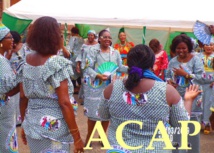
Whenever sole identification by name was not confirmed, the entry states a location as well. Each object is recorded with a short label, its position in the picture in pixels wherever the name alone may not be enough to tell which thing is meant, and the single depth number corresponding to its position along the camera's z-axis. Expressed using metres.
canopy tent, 5.98
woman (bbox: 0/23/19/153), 3.67
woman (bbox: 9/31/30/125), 4.25
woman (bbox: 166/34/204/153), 4.92
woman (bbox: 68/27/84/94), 10.52
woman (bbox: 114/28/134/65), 8.36
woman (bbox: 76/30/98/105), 6.25
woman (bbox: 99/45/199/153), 2.81
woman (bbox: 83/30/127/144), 5.88
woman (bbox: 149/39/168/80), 8.33
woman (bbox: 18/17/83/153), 3.13
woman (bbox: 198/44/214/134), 7.18
